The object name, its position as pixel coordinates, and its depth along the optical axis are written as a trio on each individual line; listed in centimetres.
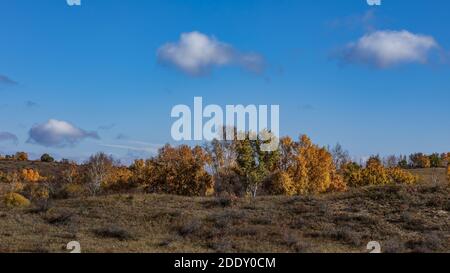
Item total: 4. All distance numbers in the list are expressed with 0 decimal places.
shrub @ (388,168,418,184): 11438
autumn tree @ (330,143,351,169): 13038
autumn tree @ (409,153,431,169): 19598
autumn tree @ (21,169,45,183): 15648
